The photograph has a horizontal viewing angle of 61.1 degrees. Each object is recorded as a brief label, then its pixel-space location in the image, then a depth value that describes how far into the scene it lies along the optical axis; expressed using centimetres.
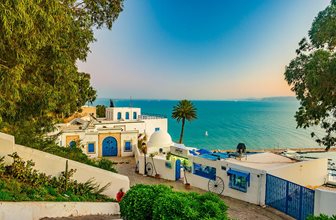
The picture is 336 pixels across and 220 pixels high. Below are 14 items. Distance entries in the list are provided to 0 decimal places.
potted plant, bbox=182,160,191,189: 1910
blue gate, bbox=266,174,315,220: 1219
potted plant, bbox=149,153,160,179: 2142
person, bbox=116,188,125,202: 1119
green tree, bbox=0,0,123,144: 683
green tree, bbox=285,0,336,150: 1045
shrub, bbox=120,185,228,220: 637
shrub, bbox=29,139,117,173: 1402
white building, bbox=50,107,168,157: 2967
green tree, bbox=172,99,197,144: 4706
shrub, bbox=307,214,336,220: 524
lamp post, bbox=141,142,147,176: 2238
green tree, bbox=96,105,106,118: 5678
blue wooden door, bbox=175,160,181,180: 2066
